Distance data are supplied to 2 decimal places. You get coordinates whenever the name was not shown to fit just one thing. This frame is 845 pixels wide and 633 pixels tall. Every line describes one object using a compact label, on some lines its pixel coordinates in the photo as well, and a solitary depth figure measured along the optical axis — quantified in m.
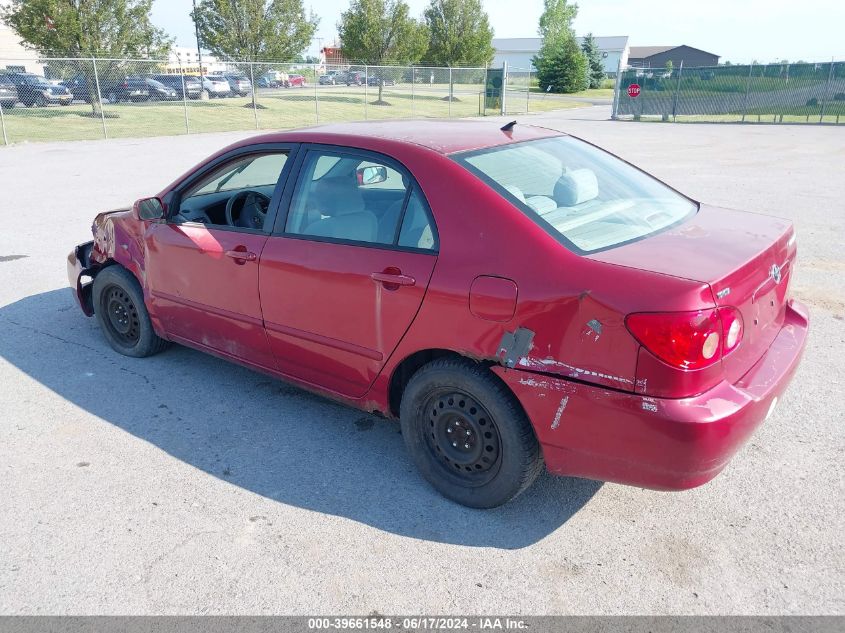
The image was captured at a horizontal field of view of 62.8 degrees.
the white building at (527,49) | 92.56
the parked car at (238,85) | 38.12
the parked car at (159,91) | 27.56
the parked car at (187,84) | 29.61
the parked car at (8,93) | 24.23
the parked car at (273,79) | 32.66
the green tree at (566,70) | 52.75
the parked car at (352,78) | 34.29
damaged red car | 2.54
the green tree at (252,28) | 31.83
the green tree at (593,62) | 59.12
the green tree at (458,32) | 43.78
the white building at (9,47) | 51.50
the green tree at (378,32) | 36.88
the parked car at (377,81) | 32.97
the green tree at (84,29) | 23.80
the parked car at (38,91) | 25.73
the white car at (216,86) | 35.44
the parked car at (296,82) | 38.61
